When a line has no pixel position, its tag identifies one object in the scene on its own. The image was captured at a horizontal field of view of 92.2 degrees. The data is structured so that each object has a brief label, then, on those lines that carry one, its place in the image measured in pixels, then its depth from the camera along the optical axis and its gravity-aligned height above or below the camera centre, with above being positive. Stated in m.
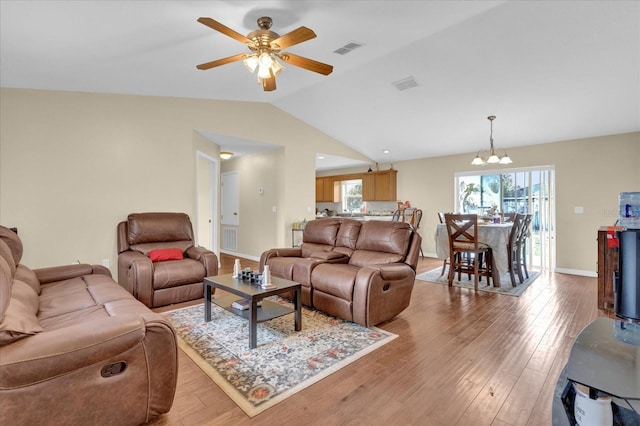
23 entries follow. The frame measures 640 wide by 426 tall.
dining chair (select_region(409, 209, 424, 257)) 6.94 -0.19
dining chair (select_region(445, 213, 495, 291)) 4.29 -0.53
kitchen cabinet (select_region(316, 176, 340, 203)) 9.02 +0.60
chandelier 4.64 +0.75
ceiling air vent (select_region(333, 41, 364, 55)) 3.47 +1.87
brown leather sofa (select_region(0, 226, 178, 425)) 1.21 -0.69
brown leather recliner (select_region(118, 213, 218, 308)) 3.39 -0.60
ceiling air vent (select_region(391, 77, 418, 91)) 4.29 +1.79
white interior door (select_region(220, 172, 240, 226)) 7.38 +0.27
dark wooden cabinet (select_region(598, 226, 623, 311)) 3.47 -0.68
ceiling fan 2.40 +1.35
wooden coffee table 2.44 -0.80
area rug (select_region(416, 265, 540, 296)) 4.28 -1.13
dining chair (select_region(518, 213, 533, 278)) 4.72 -0.48
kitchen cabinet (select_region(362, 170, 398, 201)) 7.68 +0.60
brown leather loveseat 2.87 -0.62
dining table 4.36 -0.46
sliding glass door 5.65 +0.21
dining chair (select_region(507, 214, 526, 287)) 4.36 -0.58
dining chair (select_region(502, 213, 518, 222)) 5.53 -0.16
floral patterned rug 1.96 -1.12
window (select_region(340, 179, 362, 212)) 8.88 +0.42
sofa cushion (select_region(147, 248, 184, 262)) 3.76 -0.55
